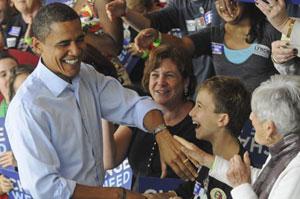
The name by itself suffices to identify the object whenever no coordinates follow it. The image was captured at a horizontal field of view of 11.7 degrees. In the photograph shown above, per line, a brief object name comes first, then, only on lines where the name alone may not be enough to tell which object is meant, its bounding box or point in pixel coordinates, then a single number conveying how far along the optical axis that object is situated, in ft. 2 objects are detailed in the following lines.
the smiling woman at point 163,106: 18.71
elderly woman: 16.16
